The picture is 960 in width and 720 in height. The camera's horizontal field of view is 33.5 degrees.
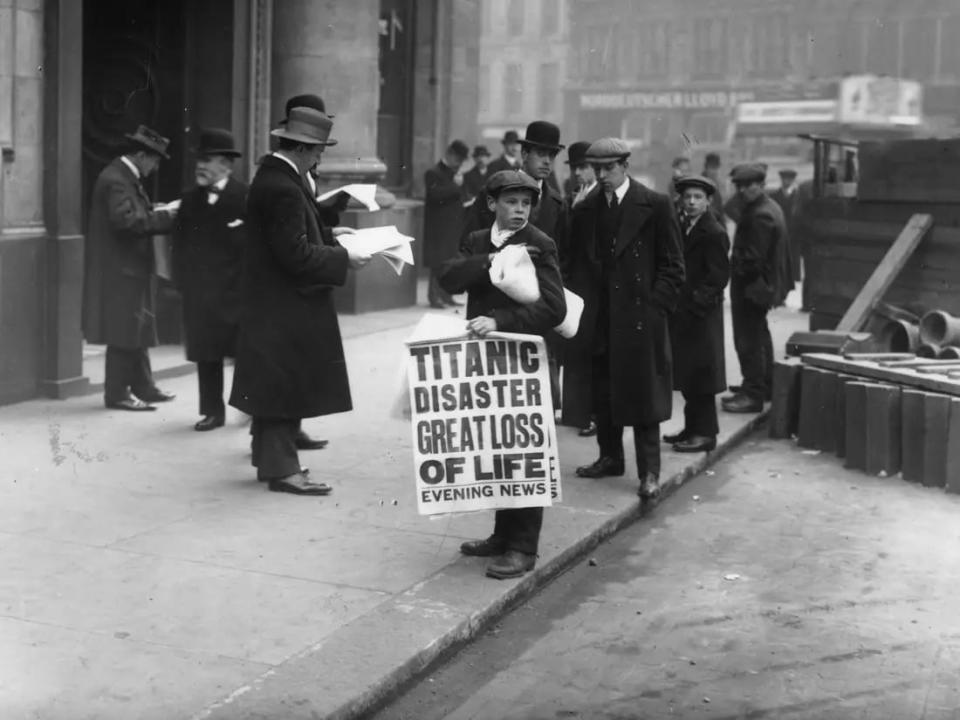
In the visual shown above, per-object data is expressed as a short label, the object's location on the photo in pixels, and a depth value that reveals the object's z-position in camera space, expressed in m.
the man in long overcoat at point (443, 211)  17.58
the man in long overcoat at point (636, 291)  8.28
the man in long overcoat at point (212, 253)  9.67
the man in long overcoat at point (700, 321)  9.70
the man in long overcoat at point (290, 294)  7.72
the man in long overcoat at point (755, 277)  11.35
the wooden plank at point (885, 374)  9.23
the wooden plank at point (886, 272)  13.15
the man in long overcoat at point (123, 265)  10.22
